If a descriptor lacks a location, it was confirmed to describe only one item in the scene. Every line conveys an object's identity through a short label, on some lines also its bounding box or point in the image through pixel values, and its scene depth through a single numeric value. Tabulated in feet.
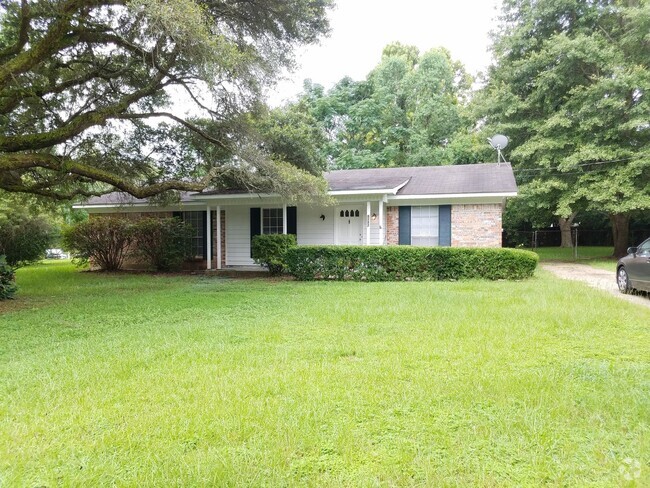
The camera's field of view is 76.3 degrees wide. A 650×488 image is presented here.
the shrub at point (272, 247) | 41.11
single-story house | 44.47
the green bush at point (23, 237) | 57.67
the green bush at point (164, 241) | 48.47
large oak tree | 25.08
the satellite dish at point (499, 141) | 57.67
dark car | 27.30
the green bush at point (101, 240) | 49.32
